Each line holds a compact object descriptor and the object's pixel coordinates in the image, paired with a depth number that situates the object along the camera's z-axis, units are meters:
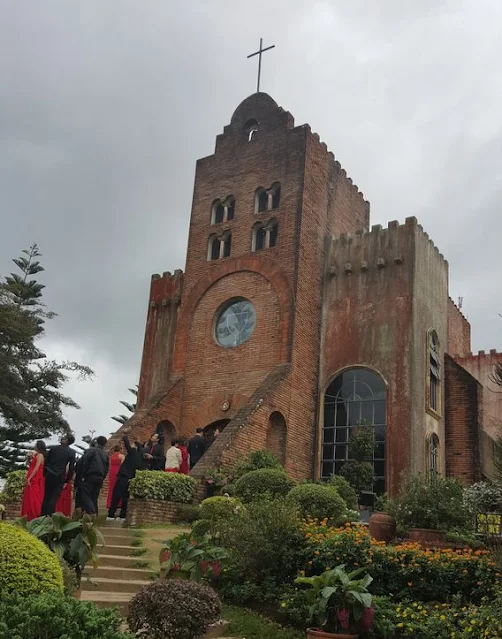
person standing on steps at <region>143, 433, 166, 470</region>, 14.59
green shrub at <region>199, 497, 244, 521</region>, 11.74
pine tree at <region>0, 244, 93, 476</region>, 27.16
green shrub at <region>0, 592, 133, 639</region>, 5.09
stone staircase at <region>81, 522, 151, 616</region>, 8.47
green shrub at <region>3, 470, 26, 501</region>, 13.34
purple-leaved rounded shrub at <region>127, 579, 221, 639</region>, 6.68
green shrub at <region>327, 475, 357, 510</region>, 15.86
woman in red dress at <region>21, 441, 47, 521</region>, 11.20
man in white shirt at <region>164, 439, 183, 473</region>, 14.90
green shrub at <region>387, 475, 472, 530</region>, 12.66
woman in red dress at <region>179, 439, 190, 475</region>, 15.23
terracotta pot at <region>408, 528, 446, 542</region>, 11.68
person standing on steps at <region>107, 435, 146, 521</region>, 13.48
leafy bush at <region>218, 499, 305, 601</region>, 9.46
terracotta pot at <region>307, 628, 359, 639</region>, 7.54
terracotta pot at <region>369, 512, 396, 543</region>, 11.83
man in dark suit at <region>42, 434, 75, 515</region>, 11.28
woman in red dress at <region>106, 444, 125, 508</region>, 14.26
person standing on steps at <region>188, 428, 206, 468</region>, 16.87
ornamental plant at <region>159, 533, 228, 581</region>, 9.29
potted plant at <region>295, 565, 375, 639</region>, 7.64
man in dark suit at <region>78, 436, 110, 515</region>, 11.37
